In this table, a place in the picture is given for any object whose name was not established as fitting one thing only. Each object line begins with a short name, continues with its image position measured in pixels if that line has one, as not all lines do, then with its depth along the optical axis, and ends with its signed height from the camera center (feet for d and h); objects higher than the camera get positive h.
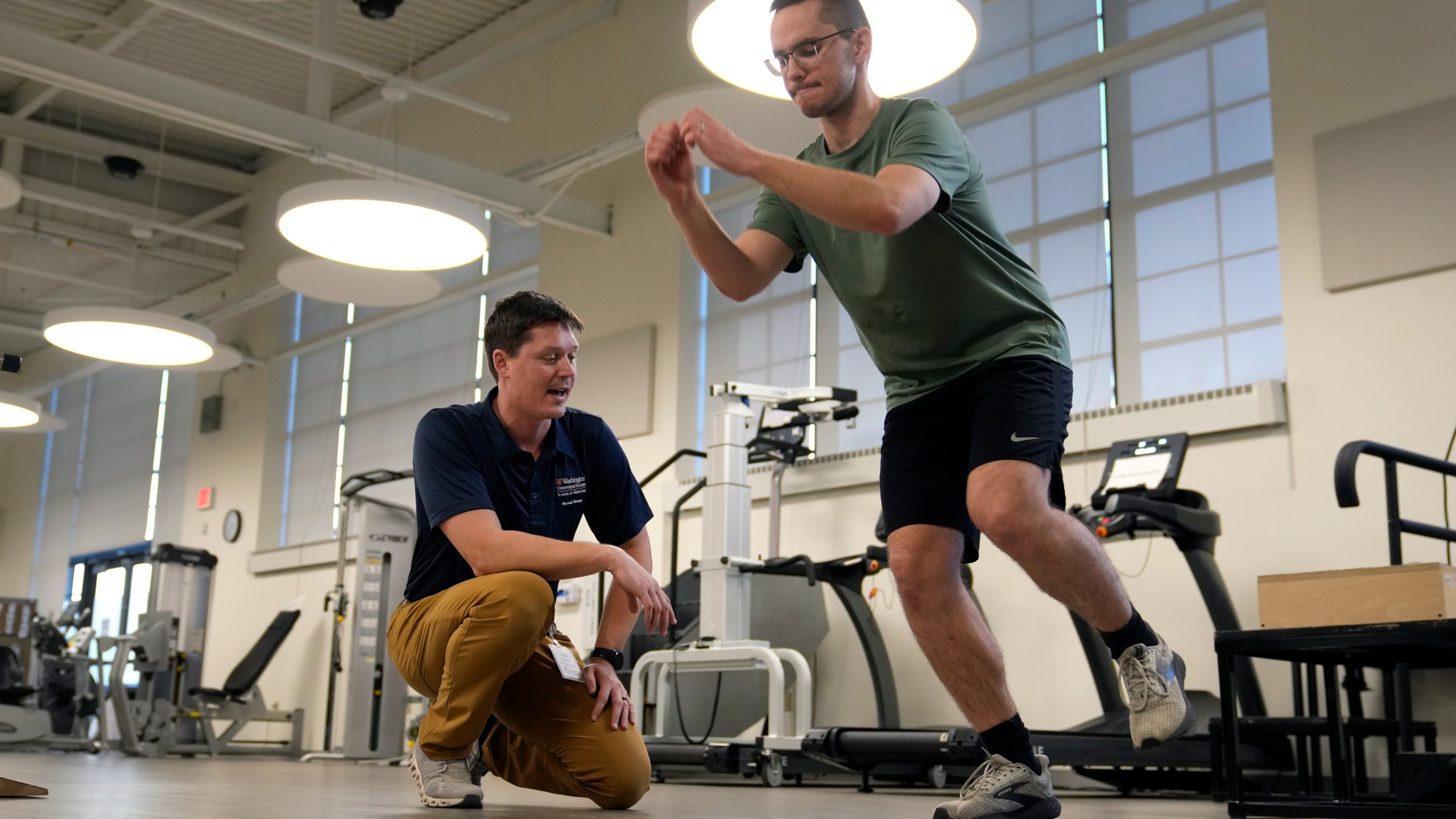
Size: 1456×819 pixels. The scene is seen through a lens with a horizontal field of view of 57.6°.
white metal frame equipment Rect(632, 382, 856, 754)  17.90 +0.73
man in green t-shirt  6.44 +1.51
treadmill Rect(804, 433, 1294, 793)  14.51 -0.86
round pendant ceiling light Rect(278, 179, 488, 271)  19.85 +6.54
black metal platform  8.04 -0.04
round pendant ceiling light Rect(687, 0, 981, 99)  15.48 +7.22
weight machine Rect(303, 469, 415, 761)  28.12 +0.15
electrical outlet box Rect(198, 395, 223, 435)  42.55 +6.94
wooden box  8.22 +0.39
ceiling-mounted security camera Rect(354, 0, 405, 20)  28.09 +13.20
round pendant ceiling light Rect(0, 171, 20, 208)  22.65 +7.48
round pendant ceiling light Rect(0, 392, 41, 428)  34.32 +5.78
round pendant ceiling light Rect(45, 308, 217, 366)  26.18 +6.09
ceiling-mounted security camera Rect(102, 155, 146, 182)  37.96 +13.19
